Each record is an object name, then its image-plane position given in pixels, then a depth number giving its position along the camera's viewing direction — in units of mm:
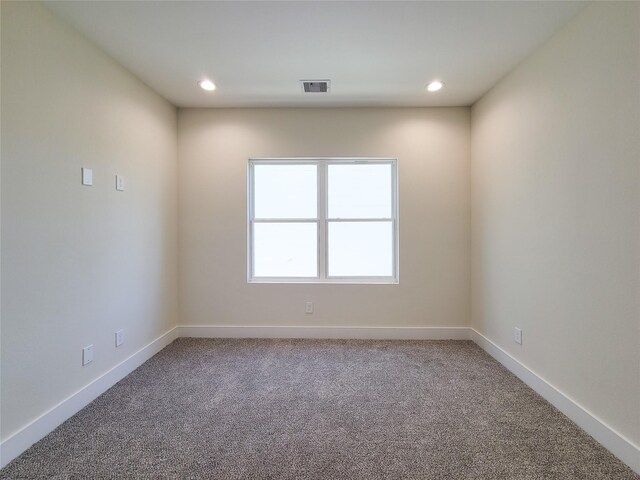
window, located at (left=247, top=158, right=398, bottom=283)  3314
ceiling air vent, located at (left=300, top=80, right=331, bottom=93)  2643
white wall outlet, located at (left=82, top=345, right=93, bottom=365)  2018
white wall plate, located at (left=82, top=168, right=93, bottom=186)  2021
